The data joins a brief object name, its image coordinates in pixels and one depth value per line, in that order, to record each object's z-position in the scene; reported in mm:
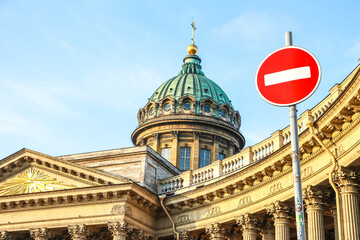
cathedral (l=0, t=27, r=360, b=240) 21516
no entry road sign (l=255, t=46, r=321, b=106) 9789
